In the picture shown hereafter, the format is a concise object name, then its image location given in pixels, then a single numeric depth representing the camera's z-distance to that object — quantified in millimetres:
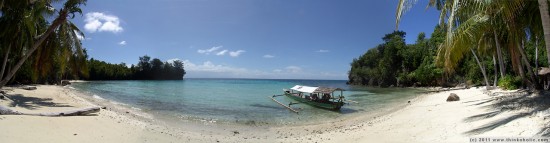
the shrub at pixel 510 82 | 17906
